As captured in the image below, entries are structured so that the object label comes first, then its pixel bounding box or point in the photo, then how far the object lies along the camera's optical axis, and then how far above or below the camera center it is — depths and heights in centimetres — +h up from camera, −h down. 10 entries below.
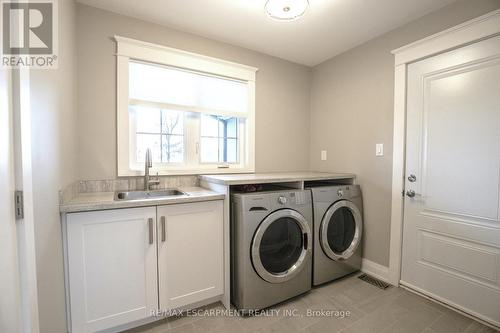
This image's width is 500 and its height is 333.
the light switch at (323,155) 280 +4
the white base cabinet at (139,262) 133 -69
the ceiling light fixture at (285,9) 152 +105
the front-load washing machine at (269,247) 164 -71
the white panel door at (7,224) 79 -24
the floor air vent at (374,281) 206 -118
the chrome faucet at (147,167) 192 -8
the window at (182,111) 194 +46
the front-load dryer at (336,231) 200 -70
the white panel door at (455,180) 157 -17
